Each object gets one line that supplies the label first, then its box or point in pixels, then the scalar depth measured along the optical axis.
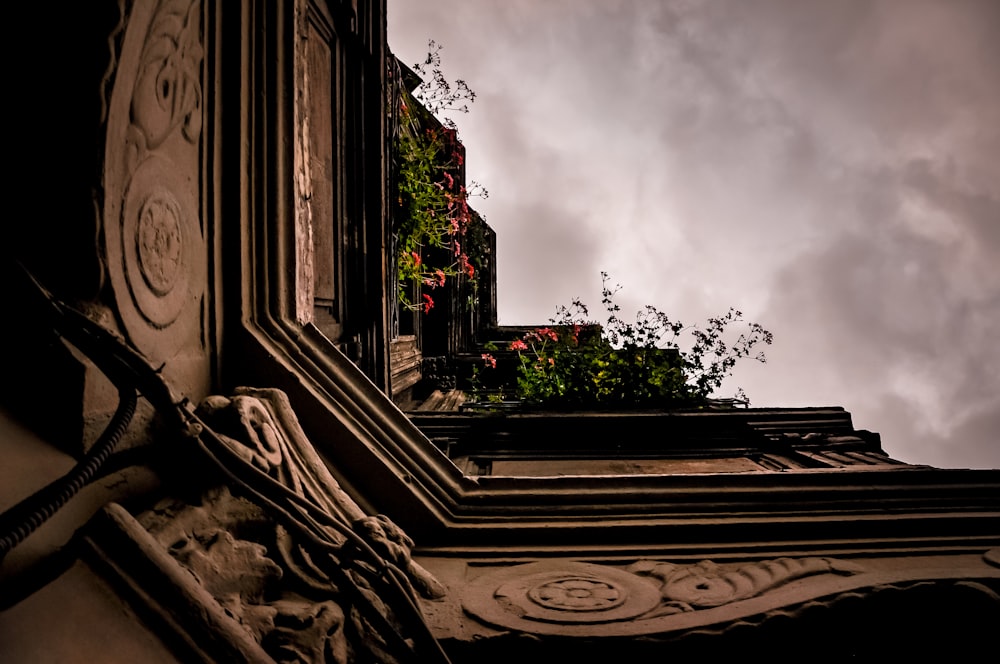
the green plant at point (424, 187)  6.01
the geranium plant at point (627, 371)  5.88
